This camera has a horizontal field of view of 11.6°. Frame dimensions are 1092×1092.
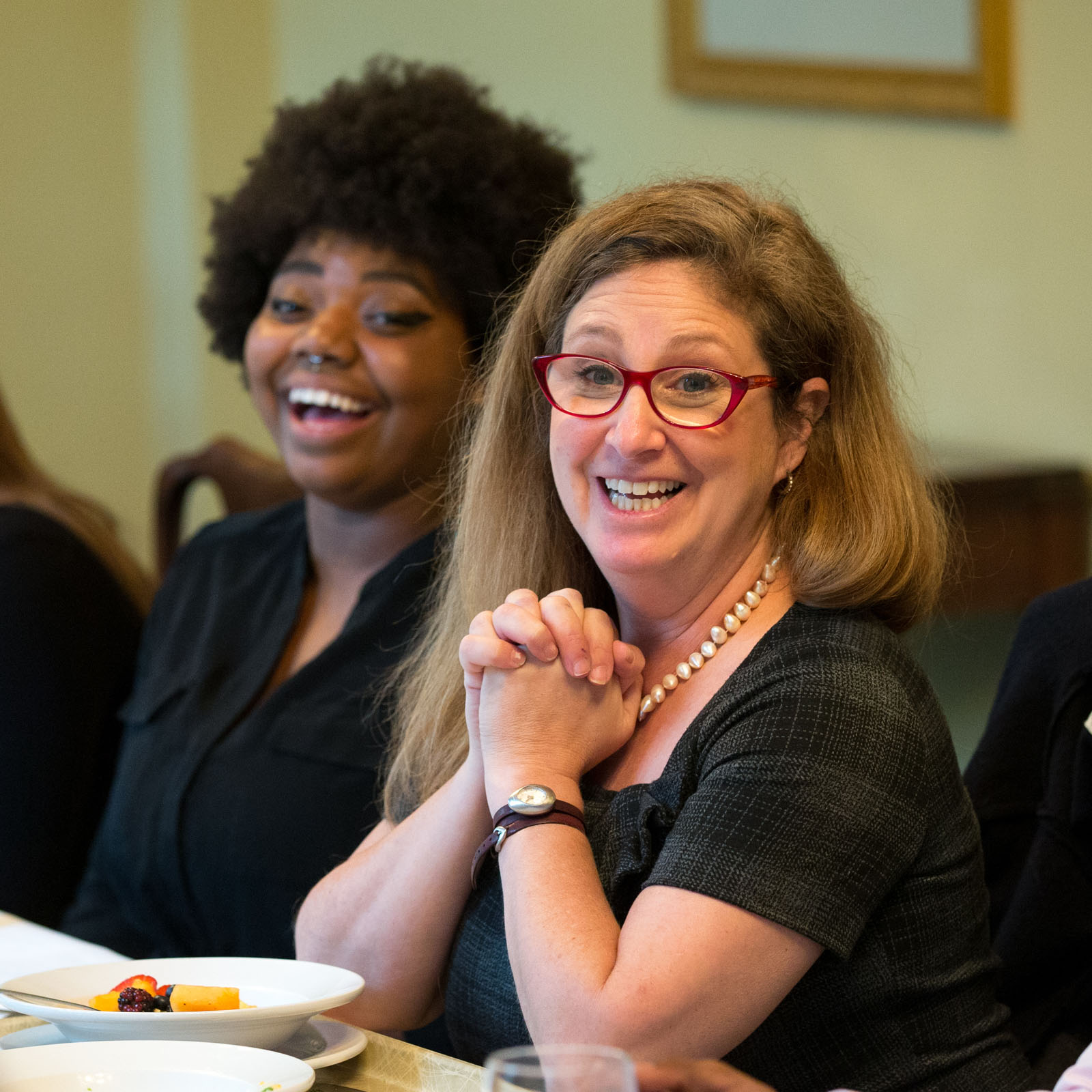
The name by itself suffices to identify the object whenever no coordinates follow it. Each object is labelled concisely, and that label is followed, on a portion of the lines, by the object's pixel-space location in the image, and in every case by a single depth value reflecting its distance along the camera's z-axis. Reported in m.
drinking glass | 2.63
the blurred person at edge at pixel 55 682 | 3.57
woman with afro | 3.38
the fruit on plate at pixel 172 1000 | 2.91
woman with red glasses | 2.89
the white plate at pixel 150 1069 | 2.83
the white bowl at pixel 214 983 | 2.88
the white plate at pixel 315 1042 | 2.90
